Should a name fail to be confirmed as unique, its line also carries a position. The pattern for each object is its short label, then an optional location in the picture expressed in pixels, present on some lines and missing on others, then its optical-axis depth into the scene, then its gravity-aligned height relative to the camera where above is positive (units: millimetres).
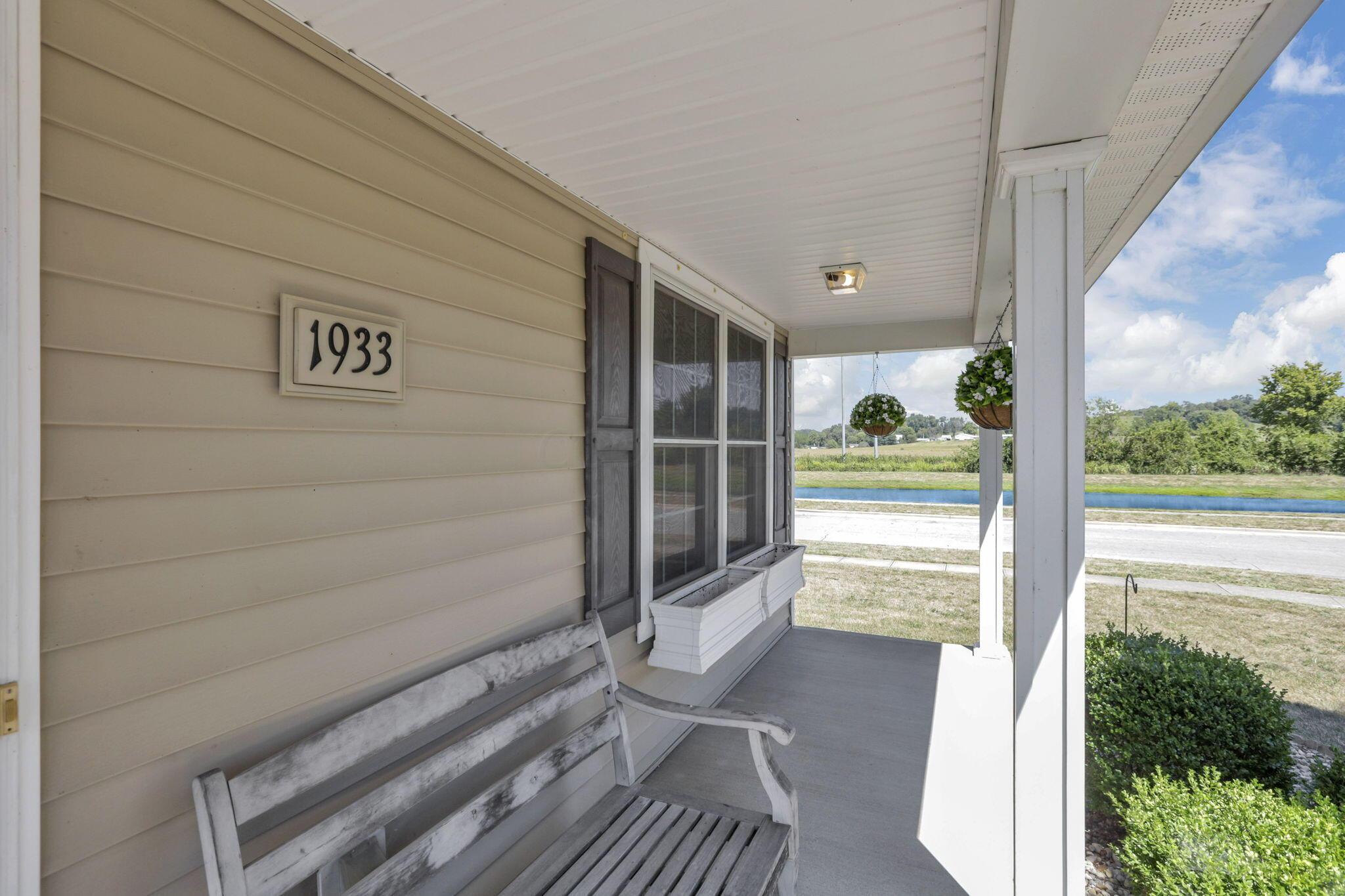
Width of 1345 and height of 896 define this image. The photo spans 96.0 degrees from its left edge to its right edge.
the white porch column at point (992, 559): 4363 -815
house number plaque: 1283 +220
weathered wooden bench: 1130 -880
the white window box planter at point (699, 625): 2727 -836
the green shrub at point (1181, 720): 2338 -1093
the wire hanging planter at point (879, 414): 4680 +281
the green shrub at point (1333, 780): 1974 -1103
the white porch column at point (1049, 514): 1616 -174
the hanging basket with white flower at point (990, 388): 2287 +243
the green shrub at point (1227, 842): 1488 -1049
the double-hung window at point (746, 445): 4059 +32
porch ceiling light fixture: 3143 +914
